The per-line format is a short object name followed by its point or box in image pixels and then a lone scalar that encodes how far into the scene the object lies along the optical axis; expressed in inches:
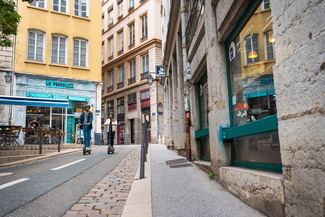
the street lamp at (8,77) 668.7
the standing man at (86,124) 437.7
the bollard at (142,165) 203.8
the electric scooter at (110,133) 439.8
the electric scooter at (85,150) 435.1
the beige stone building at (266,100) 76.2
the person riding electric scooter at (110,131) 439.8
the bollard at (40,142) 427.2
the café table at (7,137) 422.9
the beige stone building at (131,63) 1097.4
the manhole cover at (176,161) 289.9
